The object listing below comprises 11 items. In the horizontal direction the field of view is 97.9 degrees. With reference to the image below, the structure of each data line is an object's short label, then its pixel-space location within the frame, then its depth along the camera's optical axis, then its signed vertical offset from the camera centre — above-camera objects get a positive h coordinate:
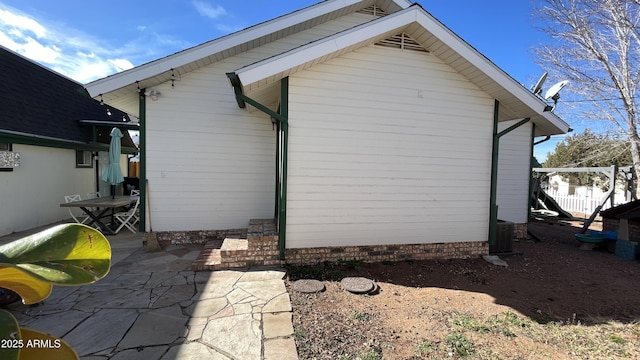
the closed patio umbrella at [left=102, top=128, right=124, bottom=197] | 7.14 +0.03
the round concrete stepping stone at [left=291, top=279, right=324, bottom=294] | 4.02 -1.71
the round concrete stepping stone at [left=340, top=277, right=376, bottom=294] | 4.05 -1.70
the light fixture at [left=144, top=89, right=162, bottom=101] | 5.76 +1.51
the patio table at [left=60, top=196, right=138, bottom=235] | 6.53 -0.93
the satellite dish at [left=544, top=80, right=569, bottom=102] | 7.25 +2.25
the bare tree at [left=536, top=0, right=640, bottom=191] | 11.01 +5.20
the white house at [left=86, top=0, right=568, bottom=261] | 4.77 +0.77
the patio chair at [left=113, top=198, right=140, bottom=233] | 7.09 -1.37
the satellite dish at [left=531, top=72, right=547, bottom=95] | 7.71 +2.58
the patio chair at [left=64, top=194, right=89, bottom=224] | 7.59 -1.05
